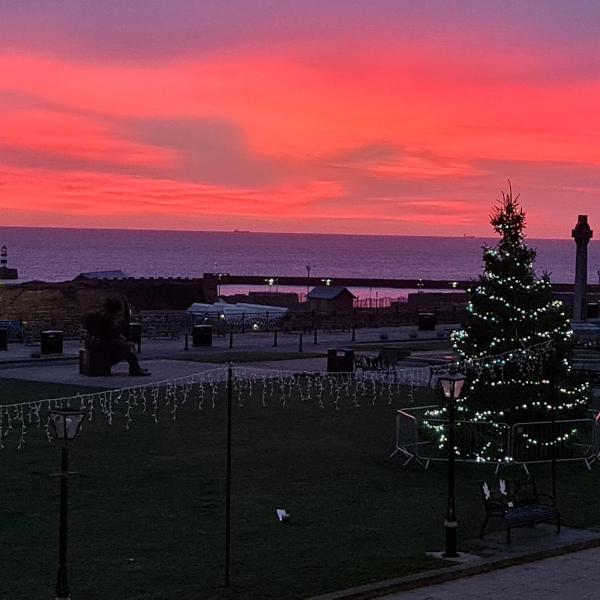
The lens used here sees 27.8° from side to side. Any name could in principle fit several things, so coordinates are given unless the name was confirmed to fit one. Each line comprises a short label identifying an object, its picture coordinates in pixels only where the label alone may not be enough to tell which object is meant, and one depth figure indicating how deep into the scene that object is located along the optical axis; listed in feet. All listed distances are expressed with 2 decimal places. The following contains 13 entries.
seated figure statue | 127.13
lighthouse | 379.59
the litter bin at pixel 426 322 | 201.05
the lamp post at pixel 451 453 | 53.36
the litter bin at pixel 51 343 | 150.92
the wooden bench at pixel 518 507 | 57.41
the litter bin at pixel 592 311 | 229.25
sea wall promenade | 563.07
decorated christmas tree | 77.87
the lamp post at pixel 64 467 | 43.42
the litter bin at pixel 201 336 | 167.12
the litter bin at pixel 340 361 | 131.54
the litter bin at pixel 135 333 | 160.56
